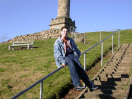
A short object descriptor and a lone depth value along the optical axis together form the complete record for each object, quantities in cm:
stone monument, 2533
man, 330
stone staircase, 419
